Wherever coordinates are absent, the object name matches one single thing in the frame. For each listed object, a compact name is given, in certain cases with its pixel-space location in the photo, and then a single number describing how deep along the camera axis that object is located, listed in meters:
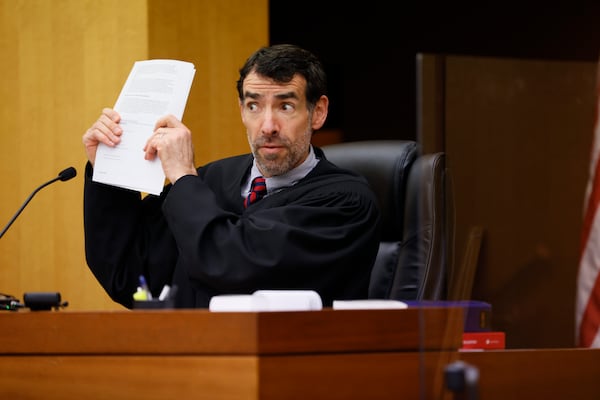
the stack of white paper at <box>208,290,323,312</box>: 6.80
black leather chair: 7.68
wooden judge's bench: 6.76
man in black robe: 7.30
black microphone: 7.42
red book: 6.86
